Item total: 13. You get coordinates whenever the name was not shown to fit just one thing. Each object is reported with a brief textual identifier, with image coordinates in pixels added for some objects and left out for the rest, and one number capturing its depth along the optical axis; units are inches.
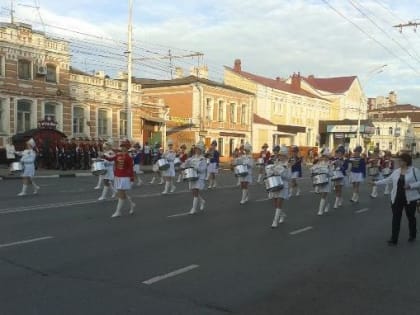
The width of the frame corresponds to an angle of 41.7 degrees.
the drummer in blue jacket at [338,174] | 628.2
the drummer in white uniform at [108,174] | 641.6
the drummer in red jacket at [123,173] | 514.0
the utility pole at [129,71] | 1305.4
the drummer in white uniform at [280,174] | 468.1
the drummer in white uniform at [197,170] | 554.6
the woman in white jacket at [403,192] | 382.3
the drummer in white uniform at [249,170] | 660.7
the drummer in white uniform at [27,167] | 688.4
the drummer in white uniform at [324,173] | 566.6
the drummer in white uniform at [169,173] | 772.1
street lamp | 3401.8
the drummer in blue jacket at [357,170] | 732.7
